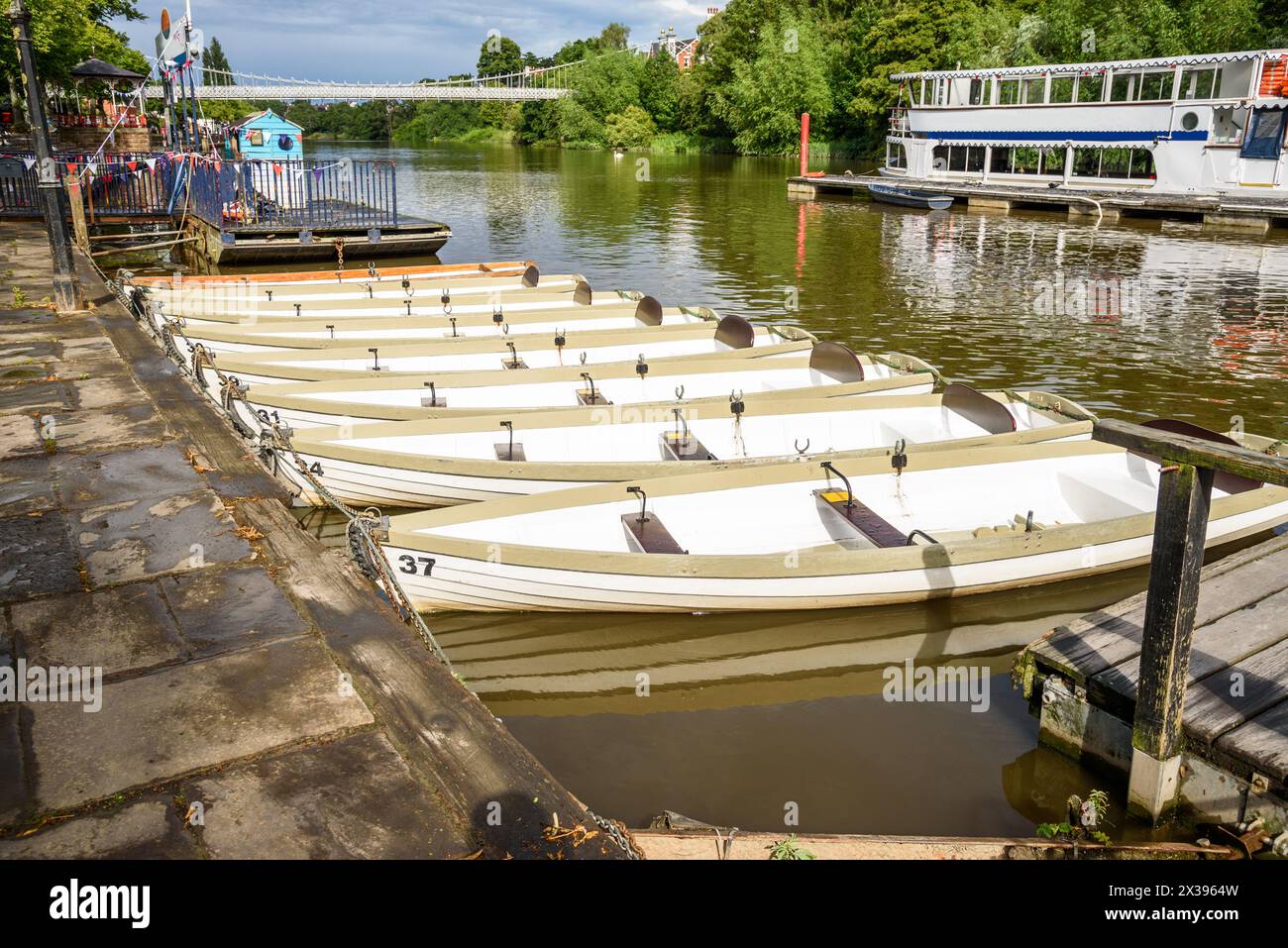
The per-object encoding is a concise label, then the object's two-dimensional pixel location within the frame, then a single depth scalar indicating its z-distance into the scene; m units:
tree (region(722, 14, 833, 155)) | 75.81
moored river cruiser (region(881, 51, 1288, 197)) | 38.25
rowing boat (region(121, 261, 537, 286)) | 17.91
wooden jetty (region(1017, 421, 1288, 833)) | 4.80
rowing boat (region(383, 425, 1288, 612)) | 7.45
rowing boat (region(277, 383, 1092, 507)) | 9.14
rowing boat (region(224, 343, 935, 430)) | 10.34
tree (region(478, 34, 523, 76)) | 175.50
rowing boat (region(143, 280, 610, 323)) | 15.23
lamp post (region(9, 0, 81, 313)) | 11.55
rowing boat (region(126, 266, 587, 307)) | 16.06
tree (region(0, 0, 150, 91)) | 30.30
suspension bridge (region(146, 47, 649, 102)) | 116.06
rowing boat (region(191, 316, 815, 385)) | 12.63
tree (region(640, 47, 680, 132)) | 103.81
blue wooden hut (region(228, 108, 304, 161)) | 31.40
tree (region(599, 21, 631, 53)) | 162.00
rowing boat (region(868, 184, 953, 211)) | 42.31
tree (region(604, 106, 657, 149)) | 99.06
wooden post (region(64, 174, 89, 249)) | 20.58
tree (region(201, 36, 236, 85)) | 152.35
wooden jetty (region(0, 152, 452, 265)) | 24.88
